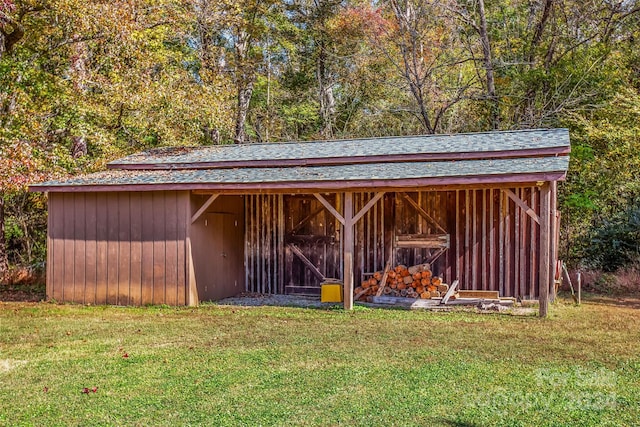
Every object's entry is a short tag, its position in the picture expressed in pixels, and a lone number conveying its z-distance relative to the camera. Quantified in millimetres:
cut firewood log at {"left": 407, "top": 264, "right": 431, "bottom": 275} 11336
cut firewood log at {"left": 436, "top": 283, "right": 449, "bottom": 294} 11031
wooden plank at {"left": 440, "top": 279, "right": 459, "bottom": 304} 10539
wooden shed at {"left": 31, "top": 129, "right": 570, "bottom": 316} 10438
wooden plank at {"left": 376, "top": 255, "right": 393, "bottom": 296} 11258
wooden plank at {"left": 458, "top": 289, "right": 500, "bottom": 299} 10797
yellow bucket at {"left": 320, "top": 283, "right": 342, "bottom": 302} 11305
